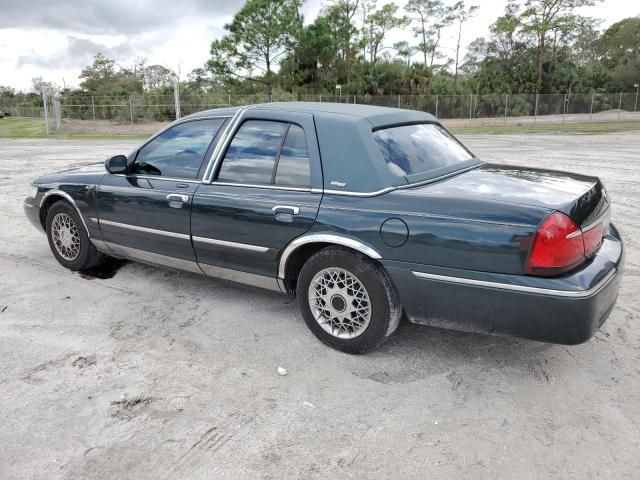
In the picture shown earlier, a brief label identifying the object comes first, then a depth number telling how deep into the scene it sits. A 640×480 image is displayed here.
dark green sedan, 2.88
